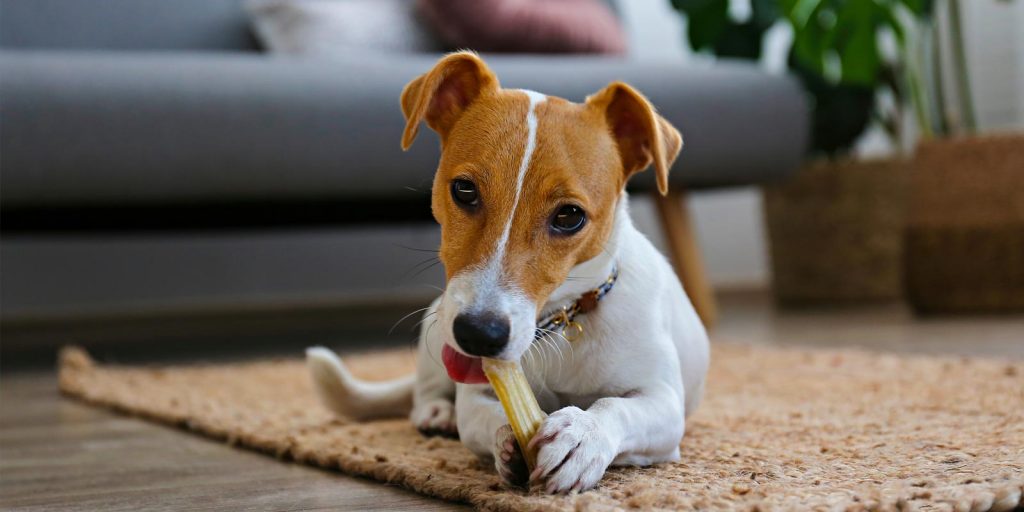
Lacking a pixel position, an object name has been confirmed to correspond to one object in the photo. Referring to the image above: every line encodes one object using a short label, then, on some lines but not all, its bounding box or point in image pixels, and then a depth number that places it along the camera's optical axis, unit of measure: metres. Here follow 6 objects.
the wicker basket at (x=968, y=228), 2.80
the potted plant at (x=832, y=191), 3.25
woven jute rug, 0.97
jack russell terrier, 0.99
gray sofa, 2.13
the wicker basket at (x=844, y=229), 3.43
